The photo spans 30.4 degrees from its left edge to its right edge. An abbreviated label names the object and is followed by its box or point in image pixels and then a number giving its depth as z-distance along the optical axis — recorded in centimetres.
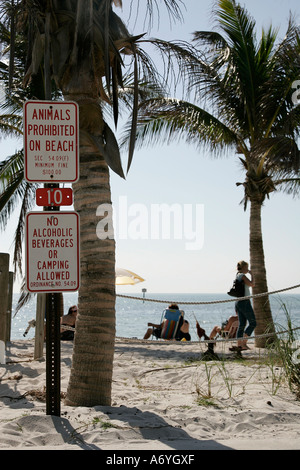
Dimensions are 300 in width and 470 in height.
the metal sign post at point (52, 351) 432
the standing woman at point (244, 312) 1005
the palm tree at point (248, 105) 1131
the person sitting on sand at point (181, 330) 1281
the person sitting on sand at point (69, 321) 1148
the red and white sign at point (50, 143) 428
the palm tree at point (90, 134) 511
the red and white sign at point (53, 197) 433
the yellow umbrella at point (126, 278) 1612
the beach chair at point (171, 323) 1284
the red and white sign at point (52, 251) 419
